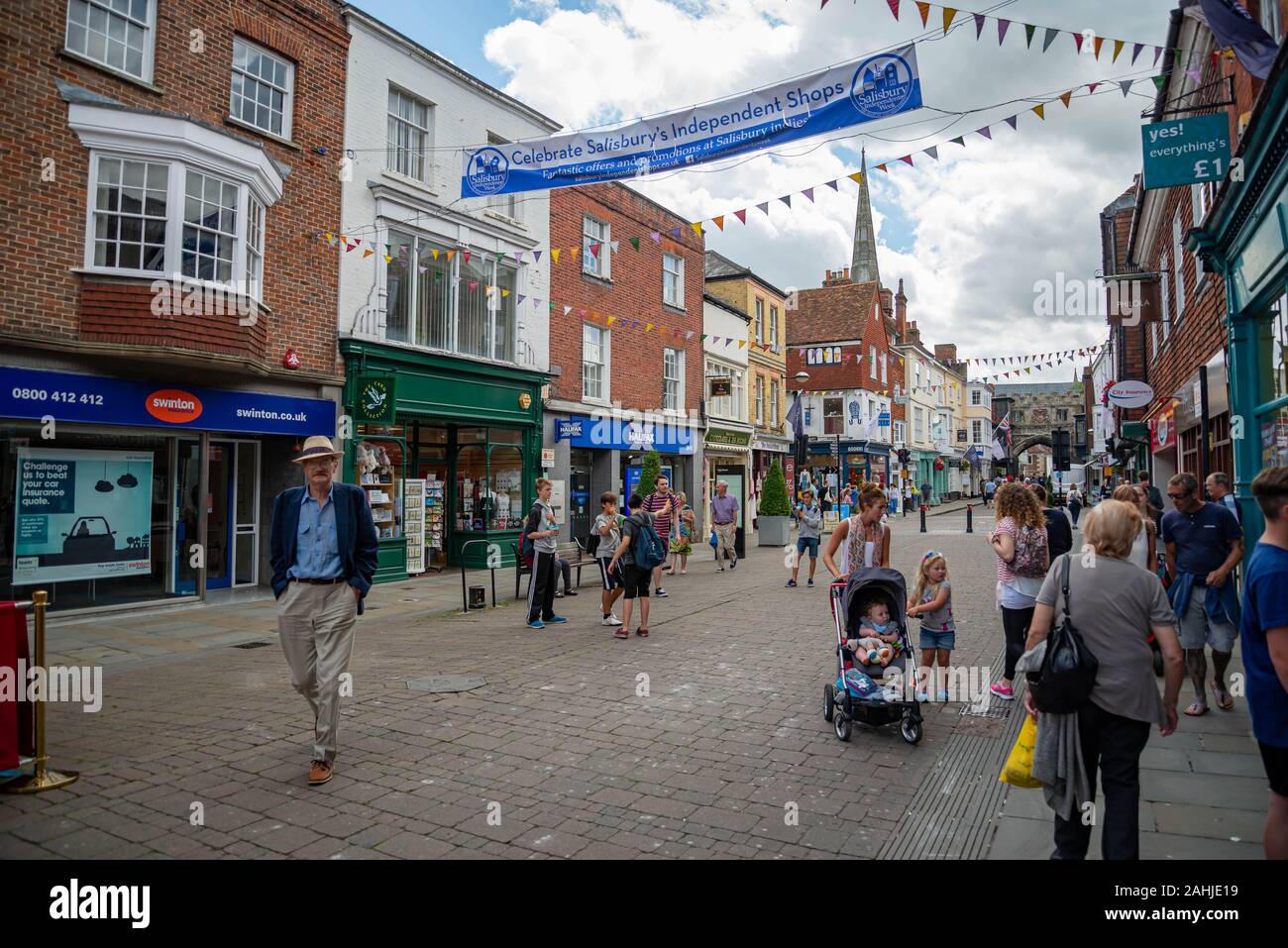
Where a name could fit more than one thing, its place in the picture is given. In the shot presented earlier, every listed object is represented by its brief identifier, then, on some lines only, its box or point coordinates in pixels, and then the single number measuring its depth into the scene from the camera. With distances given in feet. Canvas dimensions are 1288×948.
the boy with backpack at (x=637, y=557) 30.73
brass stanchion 15.26
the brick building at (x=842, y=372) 142.31
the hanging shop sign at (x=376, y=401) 46.14
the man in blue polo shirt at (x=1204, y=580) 19.80
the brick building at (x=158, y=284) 33.32
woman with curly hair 21.07
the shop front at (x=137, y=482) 33.47
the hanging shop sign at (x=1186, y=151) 26.96
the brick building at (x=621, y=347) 64.08
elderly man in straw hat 16.51
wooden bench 45.39
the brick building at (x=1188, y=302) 31.12
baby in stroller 19.02
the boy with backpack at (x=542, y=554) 33.88
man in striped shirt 47.16
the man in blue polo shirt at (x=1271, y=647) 10.15
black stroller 18.47
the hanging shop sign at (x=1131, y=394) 56.24
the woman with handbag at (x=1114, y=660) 10.80
